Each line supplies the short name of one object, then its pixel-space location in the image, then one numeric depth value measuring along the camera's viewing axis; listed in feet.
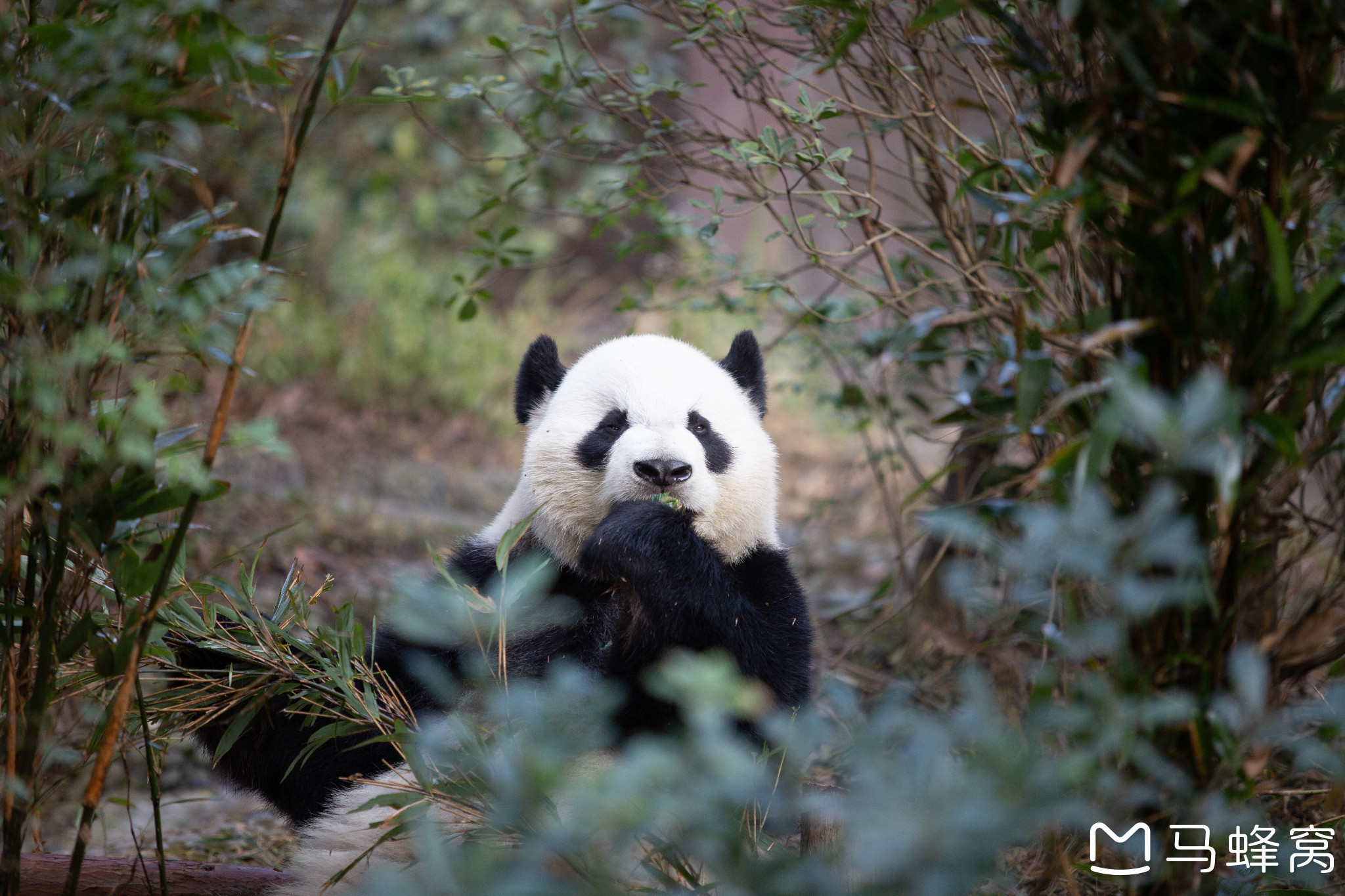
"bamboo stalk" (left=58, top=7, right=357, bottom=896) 14.76
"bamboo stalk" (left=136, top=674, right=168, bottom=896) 15.23
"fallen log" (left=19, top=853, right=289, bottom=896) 15.55
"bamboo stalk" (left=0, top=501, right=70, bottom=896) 14.94
